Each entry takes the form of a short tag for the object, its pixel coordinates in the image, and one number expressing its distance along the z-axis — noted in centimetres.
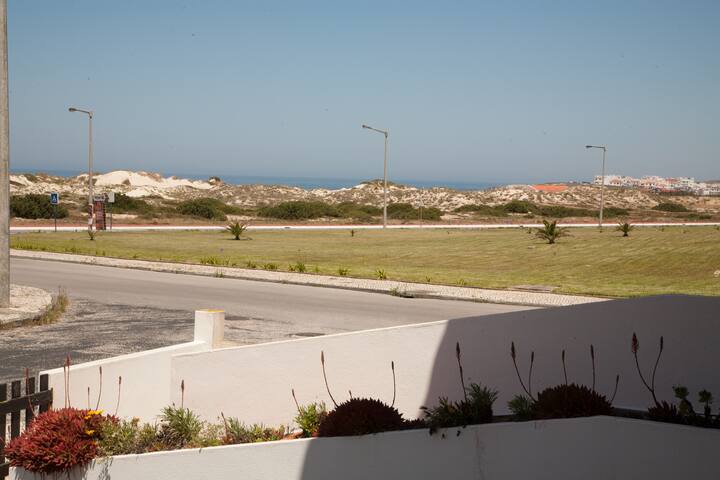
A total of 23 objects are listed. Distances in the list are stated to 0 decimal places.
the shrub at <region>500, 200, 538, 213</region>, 9786
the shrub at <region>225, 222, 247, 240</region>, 4575
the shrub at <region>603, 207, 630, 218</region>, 8528
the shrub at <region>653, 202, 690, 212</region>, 10331
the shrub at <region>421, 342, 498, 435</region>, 539
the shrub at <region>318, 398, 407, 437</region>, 557
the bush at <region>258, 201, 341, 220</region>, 8303
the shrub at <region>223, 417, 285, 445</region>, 636
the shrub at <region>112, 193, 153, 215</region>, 7869
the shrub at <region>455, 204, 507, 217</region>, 9113
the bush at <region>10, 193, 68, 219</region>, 6981
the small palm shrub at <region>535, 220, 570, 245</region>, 3902
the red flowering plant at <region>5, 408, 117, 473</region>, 600
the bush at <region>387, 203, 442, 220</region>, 8382
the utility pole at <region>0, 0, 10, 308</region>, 1692
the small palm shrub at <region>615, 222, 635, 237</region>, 4222
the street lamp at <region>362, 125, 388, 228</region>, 5542
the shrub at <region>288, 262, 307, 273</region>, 2649
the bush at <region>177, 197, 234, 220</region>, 7975
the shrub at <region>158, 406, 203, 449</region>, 654
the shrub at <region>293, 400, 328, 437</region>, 635
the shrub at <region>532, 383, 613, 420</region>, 530
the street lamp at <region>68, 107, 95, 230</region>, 4459
